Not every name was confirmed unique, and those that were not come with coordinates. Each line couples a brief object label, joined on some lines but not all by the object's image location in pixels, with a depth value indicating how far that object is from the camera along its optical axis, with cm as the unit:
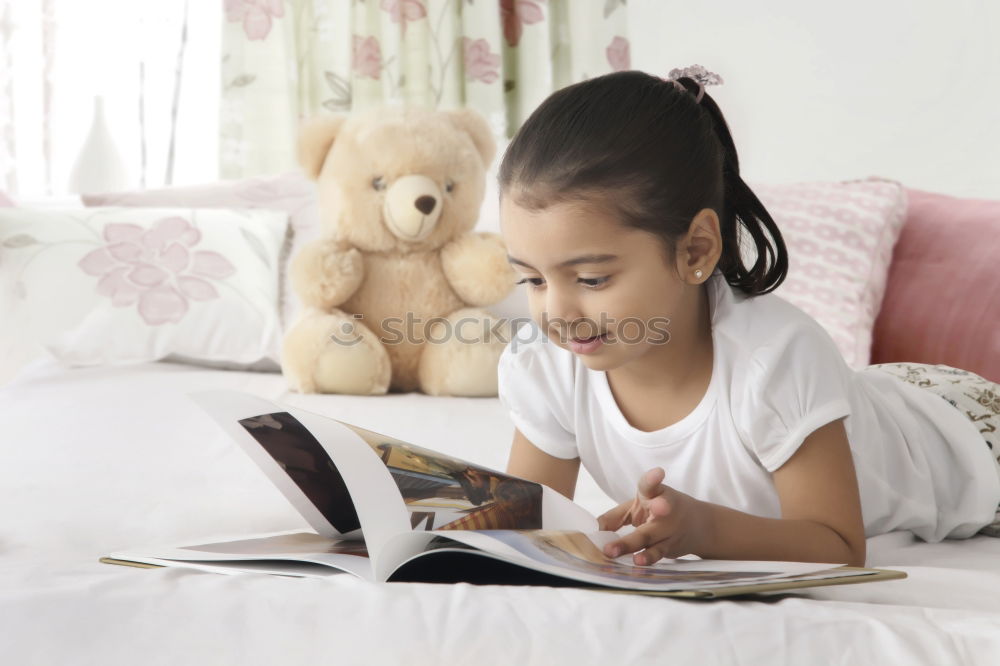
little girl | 254
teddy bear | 336
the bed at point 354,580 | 160
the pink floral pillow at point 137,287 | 340
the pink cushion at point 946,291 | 324
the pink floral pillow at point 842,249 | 330
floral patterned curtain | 403
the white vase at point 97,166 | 381
